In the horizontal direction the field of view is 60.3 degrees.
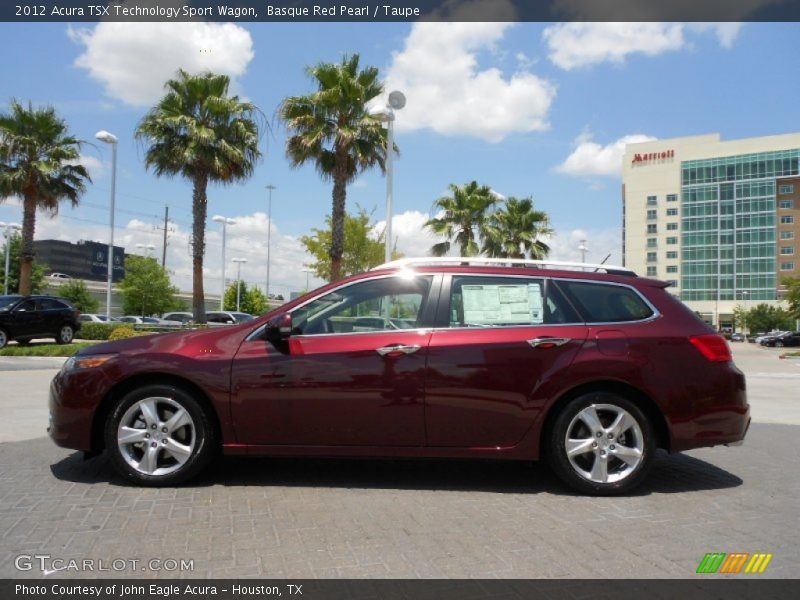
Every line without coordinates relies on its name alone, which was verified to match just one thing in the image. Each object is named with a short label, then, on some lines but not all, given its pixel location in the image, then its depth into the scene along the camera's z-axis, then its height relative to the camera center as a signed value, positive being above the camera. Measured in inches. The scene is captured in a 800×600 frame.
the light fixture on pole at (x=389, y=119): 605.3 +178.1
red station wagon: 185.5 -19.6
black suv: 799.1 -8.0
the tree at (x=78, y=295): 2127.2 +57.4
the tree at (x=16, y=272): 1988.2 +122.1
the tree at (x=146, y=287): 2092.8 +82.3
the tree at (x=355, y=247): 1243.2 +129.9
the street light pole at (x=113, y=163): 1155.3 +264.6
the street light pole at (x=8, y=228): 1904.5 +233.6
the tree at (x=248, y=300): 2758.4 +63.3
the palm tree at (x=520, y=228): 1519.4 +206.9
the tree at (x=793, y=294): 1600.6 +75.2
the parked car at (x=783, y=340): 2317.9 -48.7
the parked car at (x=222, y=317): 1407.1 -2.6
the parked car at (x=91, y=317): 1506.2 -9.0
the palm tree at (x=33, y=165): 1084.5 +236.8
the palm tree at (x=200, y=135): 1037.2 +276.6
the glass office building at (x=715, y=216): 3818.9 +629.2
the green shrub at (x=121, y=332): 922.2 -25.3
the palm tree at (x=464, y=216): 1327.5 +203.9
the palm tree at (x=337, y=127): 887.7 +249.5
